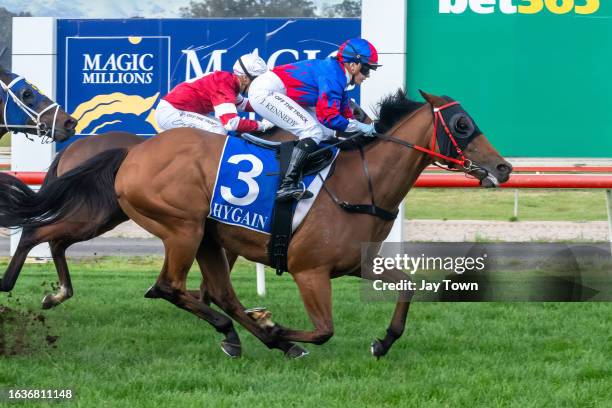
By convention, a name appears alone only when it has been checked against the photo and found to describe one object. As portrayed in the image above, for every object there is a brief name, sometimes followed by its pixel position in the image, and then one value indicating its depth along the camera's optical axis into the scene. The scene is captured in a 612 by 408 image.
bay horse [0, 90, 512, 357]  10.64
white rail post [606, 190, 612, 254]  16.14
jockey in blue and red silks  10.76
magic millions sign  19.94
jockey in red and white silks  13.14
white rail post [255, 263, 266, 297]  15.20
